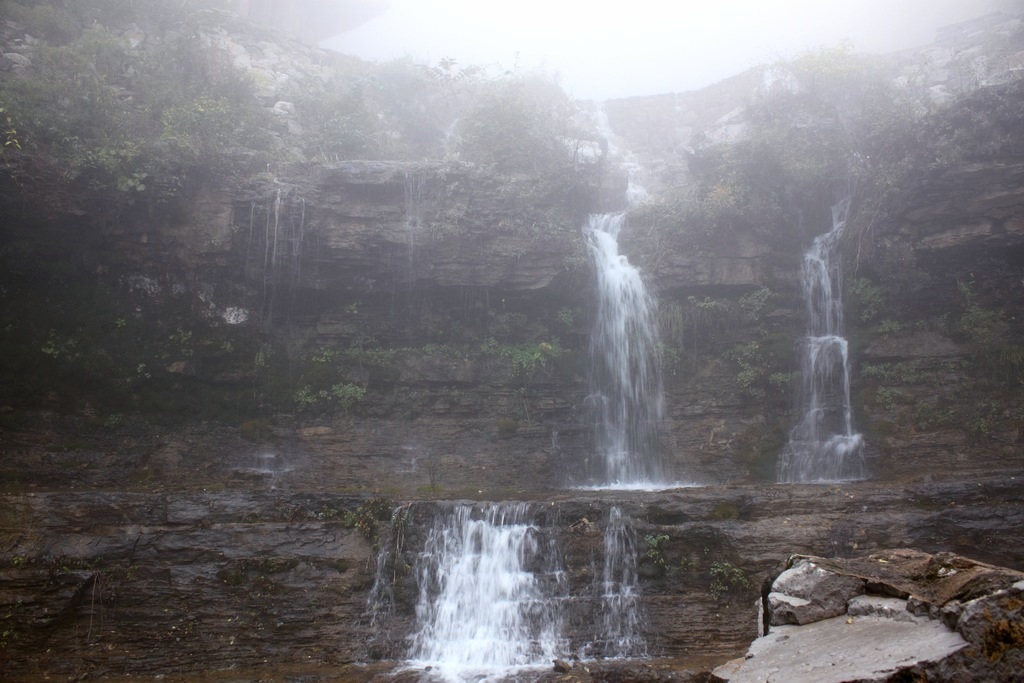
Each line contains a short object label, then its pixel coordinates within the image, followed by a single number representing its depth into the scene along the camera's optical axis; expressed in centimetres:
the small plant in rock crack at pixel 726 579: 908
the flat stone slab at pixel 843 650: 414
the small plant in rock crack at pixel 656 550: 946
